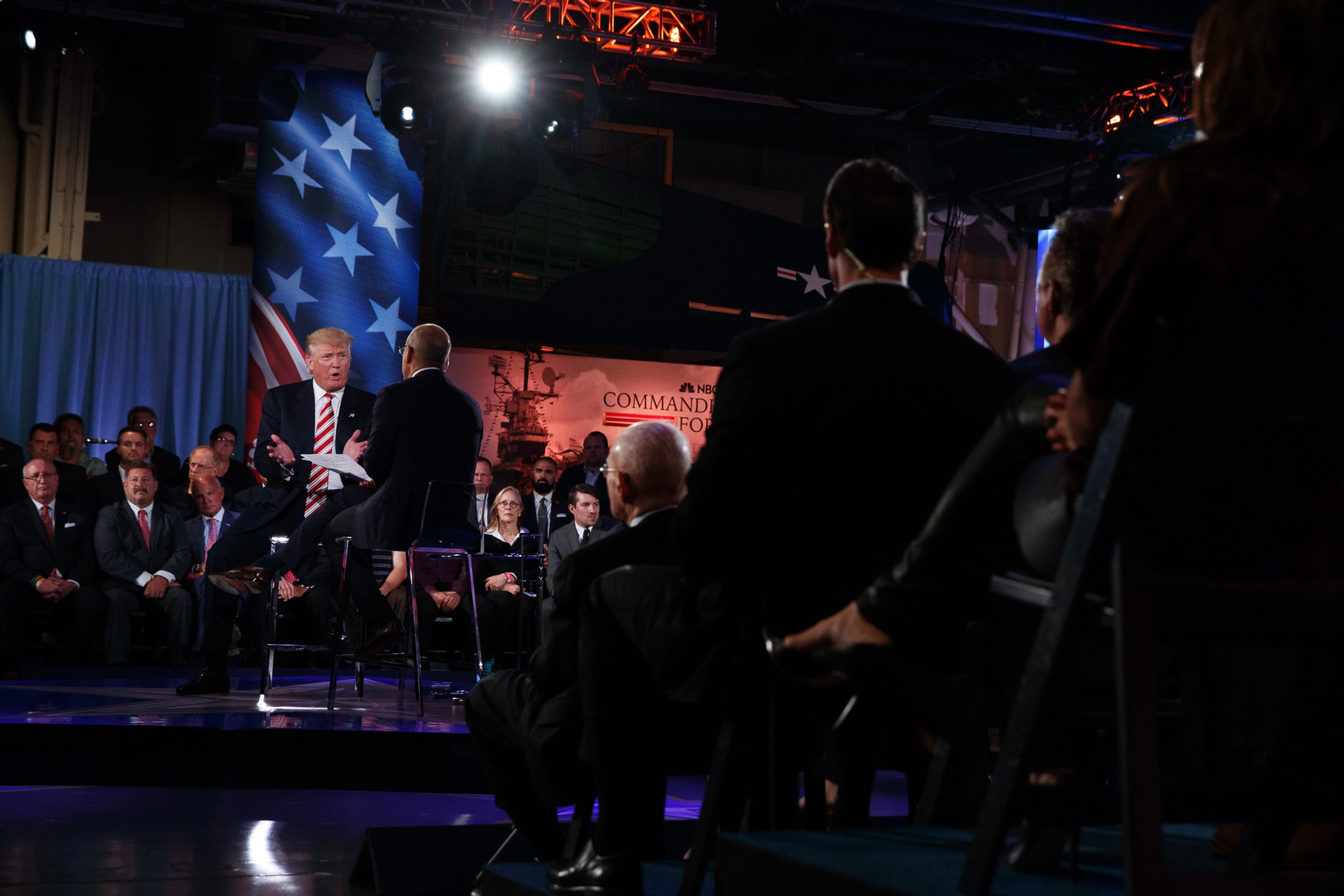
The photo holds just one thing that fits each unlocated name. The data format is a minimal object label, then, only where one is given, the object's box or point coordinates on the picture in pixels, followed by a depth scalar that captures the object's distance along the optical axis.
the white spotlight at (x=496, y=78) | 8.12
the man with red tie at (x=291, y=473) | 5.43
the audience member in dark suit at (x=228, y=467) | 8.39
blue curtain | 9.03
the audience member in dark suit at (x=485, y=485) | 8.27
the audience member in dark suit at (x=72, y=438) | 8.28
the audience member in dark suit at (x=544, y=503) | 8.36
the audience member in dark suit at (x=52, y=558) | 7.18
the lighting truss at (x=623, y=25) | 7.98
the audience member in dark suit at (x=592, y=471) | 9.02
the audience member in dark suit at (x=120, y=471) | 7.83
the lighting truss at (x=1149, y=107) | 8.35
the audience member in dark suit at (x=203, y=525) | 7.67
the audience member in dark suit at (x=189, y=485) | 7.79
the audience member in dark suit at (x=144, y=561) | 7.34
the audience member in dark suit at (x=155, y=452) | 8.52
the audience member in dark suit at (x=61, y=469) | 7.68
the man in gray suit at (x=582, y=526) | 7.45
